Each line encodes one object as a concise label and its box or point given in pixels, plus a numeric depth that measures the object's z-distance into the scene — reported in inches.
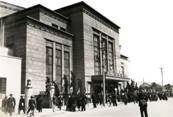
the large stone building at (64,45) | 1184.2
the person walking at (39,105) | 881.5
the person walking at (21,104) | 855.7
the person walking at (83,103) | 923.7
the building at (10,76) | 975.6
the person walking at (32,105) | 764.4
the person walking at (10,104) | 783.8
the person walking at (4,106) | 796.5
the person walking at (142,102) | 534.9
